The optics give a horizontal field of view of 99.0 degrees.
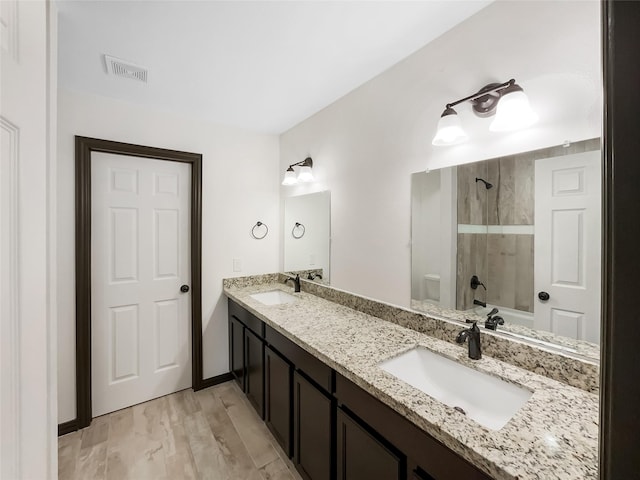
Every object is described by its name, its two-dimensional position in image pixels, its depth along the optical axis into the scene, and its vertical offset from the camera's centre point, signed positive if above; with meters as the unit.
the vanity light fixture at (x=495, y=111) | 1.11 +0.55
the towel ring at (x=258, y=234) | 2.78 +0.08
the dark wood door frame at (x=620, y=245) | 0.35 -0.01
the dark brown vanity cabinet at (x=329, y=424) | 0.88 -0.79
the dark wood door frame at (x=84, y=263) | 1.97 -0.18
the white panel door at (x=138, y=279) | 2.13 -0.34
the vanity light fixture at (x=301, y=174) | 2.39 +0.58
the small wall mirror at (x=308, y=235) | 2.30 +0.03
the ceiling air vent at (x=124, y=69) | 1.64 +1.07
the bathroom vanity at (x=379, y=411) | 0.73 -0.55
